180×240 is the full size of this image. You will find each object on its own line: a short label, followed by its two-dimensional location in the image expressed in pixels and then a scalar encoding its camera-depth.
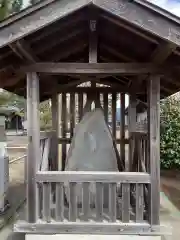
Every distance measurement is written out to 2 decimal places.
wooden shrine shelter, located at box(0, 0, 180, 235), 2.20
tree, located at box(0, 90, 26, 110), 9.13
